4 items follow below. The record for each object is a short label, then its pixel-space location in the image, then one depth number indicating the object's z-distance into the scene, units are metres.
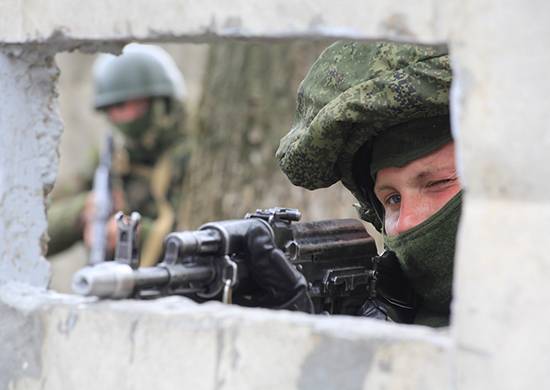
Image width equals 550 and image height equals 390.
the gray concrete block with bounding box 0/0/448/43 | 3.12
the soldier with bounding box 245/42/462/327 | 4.64
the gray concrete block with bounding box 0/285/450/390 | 3.10
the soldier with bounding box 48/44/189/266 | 13.79
